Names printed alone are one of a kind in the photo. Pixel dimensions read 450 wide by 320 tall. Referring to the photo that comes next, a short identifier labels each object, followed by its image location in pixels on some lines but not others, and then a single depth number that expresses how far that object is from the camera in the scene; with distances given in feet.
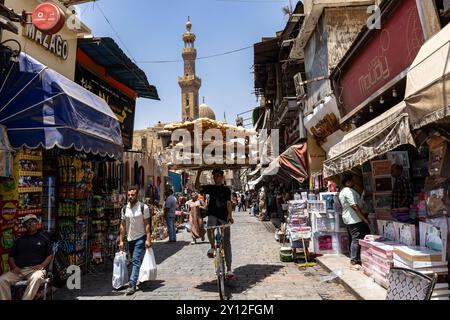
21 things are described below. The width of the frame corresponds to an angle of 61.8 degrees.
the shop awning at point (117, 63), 29.47
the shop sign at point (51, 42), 22.26
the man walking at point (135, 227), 22.12
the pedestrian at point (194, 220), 40.01
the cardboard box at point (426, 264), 14.90
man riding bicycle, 22.40
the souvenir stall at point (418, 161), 13.44
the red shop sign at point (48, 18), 20.01
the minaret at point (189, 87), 228.84
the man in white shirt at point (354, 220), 23.86
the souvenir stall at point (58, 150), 18.25
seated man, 16.51
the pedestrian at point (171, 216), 43.29
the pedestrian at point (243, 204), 124.71
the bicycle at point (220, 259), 19.27
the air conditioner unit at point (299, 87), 44.96
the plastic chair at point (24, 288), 16.72
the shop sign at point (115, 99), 30.91
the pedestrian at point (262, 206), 74.80
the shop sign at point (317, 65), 38.52
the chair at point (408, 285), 11.19
